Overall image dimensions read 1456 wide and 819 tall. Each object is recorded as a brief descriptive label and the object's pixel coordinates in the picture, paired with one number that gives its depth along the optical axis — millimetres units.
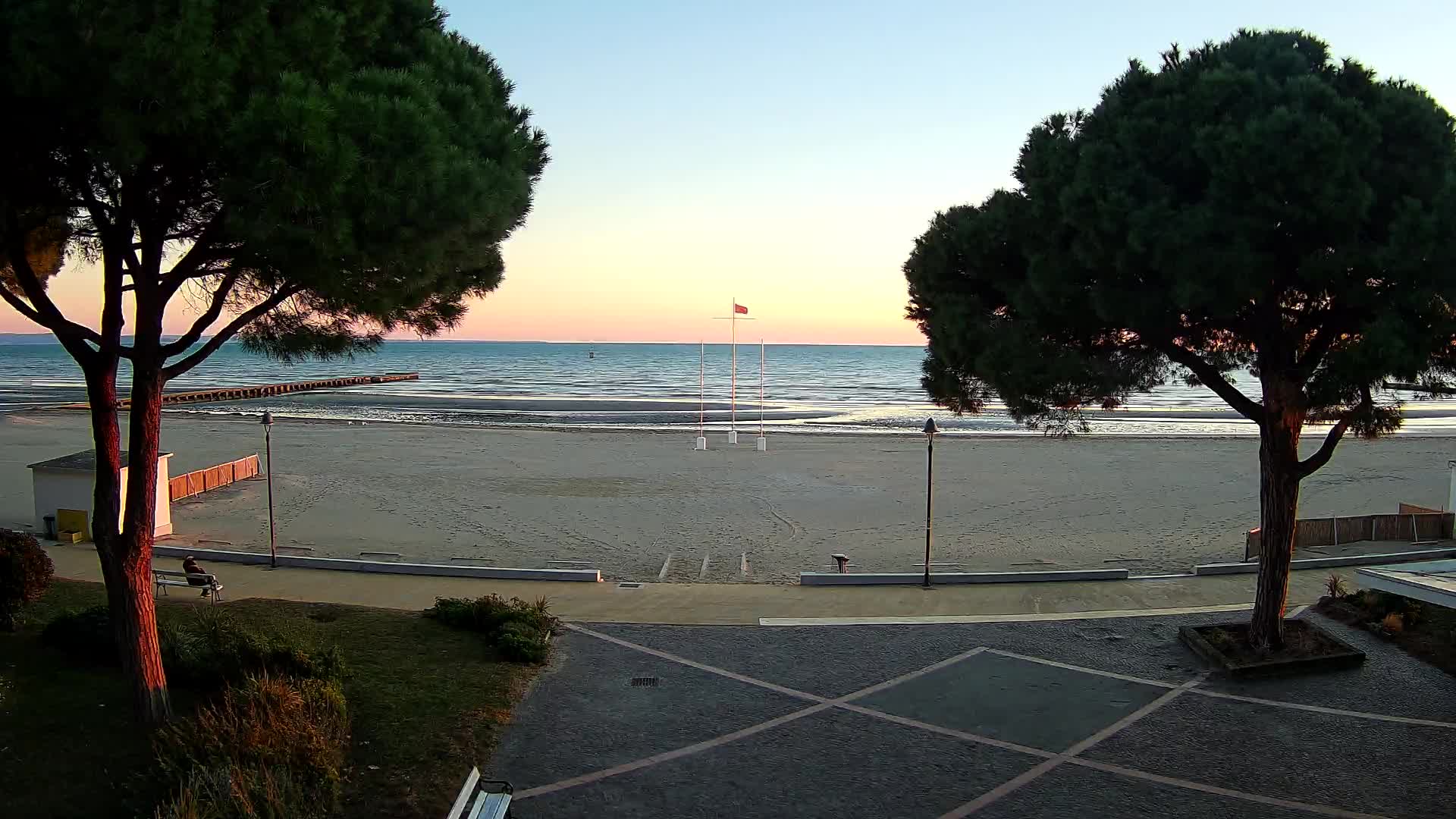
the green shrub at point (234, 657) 9789
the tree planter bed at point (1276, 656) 11844
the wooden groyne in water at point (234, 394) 70188
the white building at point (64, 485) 19969
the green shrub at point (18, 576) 11148
